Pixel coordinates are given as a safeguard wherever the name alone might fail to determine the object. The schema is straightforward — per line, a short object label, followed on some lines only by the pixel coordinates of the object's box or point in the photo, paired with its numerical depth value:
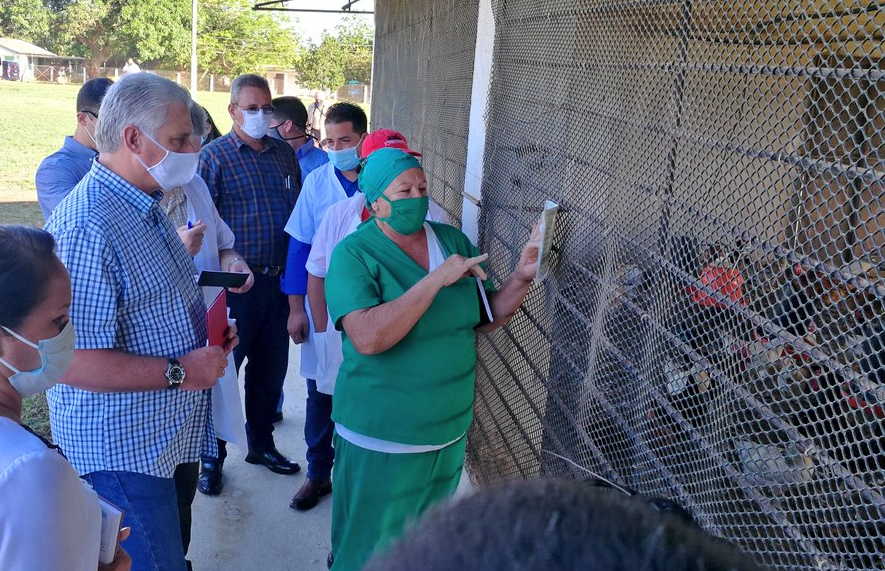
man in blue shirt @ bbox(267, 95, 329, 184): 4.87
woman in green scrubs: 2.33
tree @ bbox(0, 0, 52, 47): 51.47
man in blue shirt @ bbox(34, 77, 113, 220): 3.39
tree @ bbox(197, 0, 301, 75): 49.00
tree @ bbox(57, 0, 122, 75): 48.38
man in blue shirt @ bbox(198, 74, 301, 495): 3.64
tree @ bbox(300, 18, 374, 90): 45.78
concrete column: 3.55
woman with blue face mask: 1.24
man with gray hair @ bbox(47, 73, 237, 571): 1.89
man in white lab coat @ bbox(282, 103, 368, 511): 3.46
